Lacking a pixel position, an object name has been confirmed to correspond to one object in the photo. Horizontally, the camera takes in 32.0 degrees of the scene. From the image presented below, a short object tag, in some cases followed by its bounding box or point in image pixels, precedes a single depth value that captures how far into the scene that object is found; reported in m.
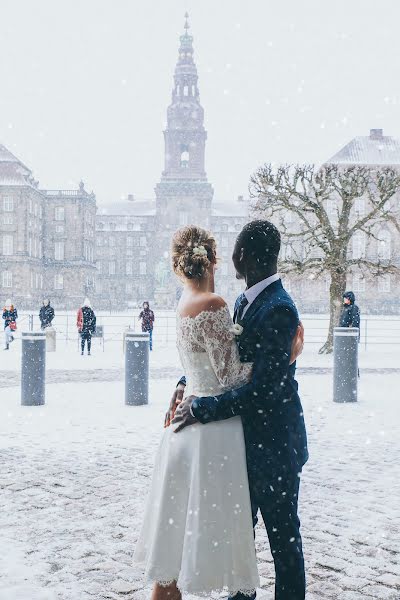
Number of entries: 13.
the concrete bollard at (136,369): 10.51
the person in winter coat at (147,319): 20.52
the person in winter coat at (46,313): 22.70
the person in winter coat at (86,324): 18.89
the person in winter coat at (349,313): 14.53
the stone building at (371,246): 69.00
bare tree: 19.64
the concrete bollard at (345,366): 10.91
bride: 2.92
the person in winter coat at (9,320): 21.39
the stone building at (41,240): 73.81
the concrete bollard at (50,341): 20.22
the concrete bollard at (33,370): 10.35
